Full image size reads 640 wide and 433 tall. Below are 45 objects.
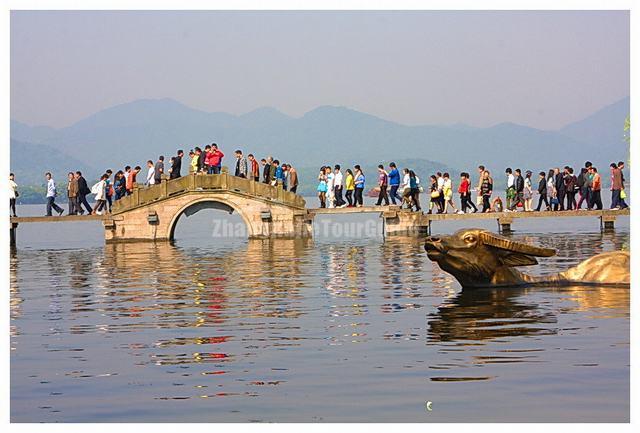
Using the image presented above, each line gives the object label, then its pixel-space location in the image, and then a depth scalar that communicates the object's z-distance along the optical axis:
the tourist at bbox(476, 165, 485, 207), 50.70
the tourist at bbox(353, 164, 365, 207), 50.47
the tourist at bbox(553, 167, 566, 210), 50.62
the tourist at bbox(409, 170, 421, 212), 51.22
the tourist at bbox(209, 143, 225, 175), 49.34
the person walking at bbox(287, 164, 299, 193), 51.53
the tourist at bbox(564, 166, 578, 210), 51.08
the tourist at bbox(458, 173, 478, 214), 51.06
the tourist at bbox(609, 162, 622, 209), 48.81
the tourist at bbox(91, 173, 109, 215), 51.31
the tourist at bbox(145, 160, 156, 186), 51.28
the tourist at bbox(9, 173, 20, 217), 48.84
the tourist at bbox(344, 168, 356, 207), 51.11
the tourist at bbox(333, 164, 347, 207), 51.44
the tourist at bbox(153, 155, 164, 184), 50.59
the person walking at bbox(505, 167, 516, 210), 51.81
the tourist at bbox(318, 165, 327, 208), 52.50
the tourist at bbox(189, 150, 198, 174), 49.72
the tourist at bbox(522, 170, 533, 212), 51.91
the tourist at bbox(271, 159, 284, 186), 50.50
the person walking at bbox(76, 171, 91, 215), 51.88
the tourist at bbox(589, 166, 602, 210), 50.53
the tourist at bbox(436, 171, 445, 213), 51.38
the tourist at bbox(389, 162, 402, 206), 50.53
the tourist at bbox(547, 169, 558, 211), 51.25
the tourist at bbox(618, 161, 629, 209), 49.24
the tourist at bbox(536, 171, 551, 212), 50.99
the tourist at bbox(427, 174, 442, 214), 51.47
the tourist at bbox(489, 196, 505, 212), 52.03
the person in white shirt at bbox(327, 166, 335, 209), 51.75
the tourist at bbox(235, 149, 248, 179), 50.09
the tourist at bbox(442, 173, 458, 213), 51.47
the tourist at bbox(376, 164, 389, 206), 50.97
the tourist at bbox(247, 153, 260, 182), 50.09
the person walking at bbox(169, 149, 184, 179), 49.41
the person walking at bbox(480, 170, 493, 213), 51.06
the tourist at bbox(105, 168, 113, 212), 51.47
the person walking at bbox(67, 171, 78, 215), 51.91
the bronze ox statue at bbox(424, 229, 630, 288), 21.52
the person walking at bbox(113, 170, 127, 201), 51.56
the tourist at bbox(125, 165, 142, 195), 50.28
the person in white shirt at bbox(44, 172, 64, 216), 52.88
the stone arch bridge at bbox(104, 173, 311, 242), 48.91
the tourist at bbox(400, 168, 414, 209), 51.22
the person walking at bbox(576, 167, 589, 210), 50.66
